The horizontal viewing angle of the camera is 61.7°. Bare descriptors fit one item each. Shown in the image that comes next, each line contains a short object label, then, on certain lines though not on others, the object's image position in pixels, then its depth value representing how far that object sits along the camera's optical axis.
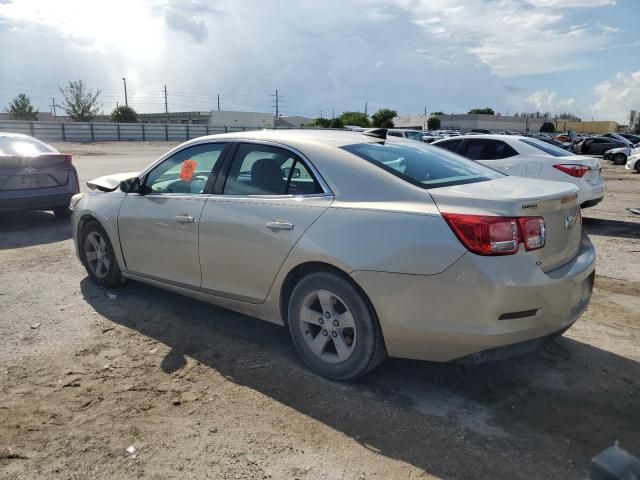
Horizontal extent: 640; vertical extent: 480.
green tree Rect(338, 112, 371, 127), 68.46
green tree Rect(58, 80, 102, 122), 66.00
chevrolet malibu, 2.97
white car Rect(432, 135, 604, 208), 9.00
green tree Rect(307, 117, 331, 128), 63.21
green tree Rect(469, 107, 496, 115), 114.75
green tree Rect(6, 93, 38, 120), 65.25
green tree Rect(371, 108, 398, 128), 70.76
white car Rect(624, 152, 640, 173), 22.26
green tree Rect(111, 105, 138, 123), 69.75
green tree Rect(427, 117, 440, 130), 79.99
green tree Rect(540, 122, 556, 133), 82.38
